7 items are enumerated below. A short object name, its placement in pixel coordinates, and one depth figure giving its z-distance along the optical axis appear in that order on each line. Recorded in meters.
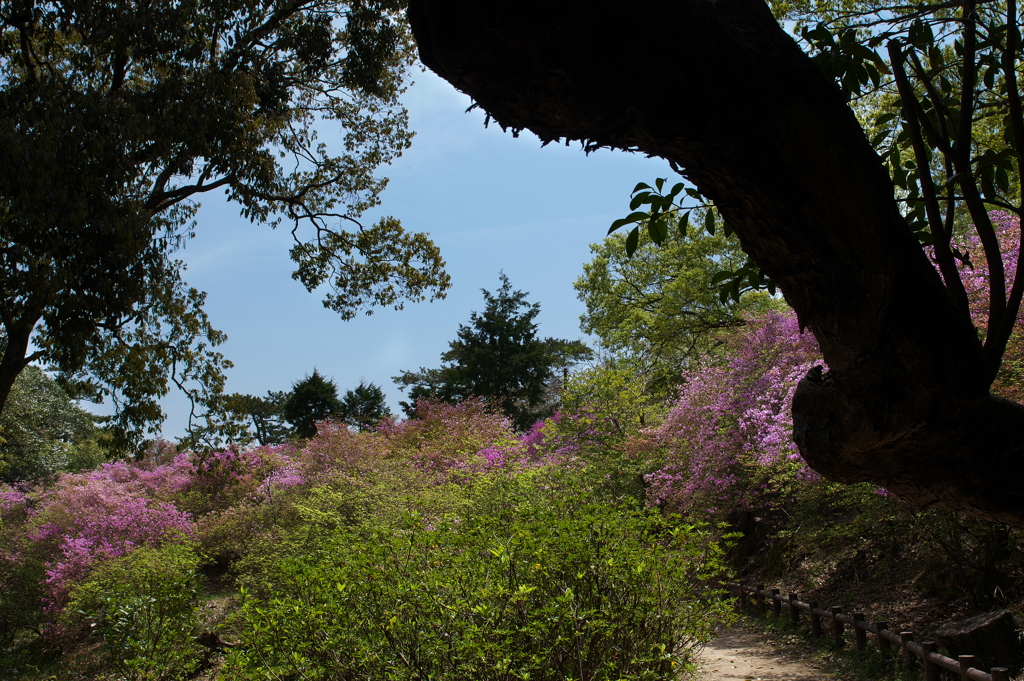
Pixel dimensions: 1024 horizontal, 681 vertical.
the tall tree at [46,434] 20.03
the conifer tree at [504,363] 30.12
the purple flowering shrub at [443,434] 15.05
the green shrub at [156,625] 7.05
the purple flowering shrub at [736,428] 8.81
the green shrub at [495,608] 3.83
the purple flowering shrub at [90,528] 10.97
